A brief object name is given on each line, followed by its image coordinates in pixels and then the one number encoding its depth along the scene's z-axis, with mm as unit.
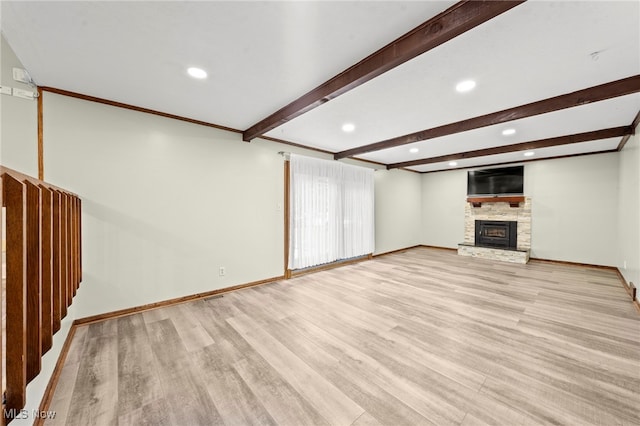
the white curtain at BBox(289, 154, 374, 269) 4477
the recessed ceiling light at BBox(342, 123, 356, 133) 3525
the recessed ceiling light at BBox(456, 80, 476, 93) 2336
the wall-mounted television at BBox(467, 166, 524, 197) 5914
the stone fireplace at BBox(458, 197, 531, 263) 5832
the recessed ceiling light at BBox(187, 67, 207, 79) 2133
